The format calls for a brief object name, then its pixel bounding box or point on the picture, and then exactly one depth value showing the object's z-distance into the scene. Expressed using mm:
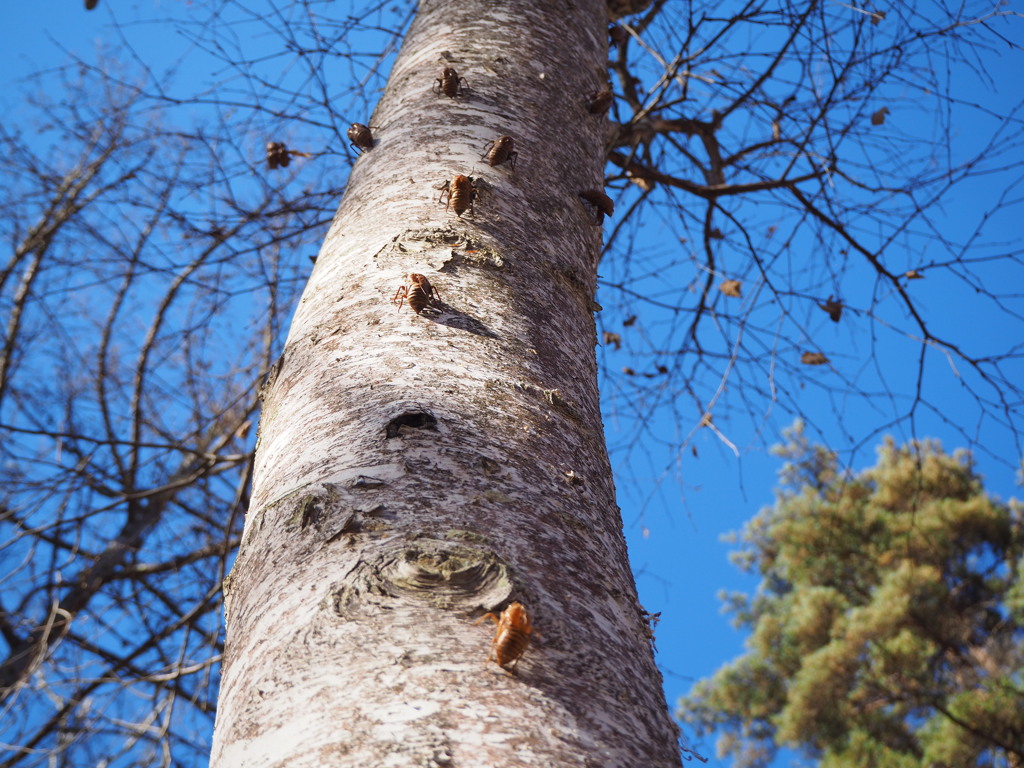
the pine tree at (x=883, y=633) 9086
